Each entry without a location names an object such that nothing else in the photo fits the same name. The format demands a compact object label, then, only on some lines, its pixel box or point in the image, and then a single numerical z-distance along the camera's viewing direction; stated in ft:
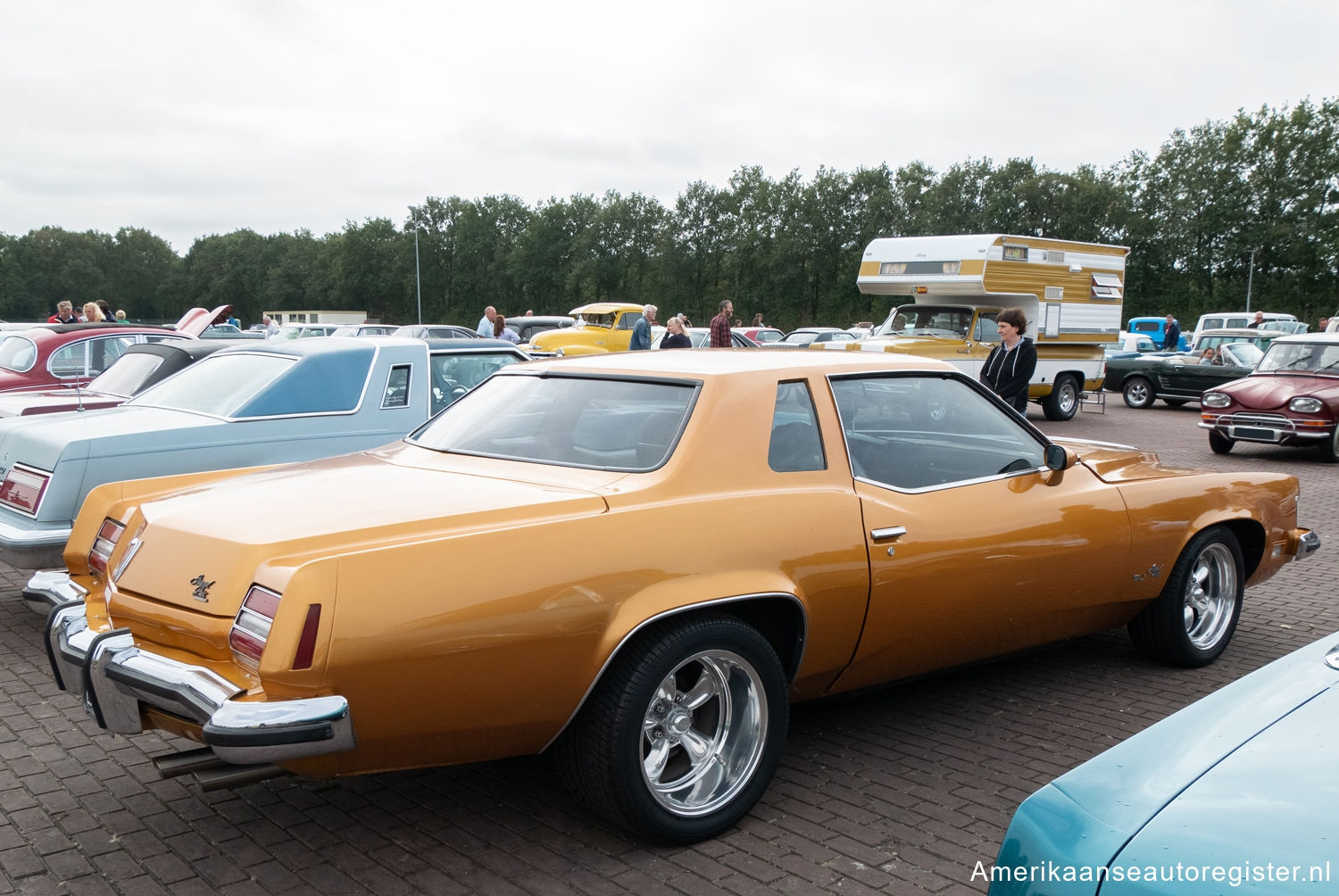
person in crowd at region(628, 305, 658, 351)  52.85
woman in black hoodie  27.50
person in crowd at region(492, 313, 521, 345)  57.57
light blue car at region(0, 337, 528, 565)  17.89
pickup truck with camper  54.54
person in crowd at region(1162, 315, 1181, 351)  85.30
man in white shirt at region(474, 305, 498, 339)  60.44
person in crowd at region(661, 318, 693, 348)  47.14
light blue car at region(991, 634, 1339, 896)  5.04
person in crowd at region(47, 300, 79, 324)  54.16
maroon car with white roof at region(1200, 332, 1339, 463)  42.60
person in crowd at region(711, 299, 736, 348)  50.65
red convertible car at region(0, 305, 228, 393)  35.53
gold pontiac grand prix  8.77
